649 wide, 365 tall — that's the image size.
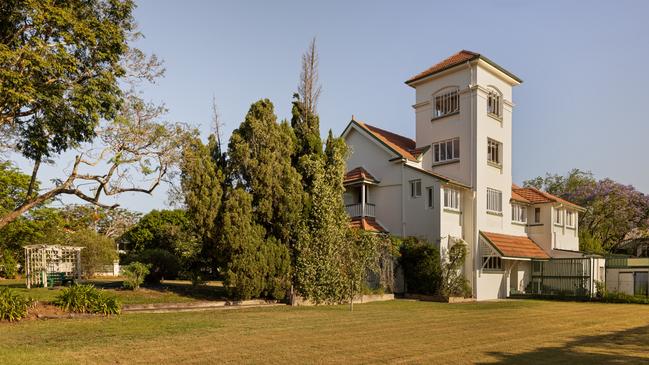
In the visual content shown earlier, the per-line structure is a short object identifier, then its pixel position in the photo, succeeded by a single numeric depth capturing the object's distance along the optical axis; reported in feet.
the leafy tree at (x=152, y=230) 153.39
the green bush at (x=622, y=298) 86.91
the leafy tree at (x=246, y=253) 63.41
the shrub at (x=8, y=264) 124.47
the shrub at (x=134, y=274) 65.51
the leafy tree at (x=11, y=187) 121.90
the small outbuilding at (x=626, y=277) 94.68
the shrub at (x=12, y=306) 45.47
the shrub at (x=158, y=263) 74.59
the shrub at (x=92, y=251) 106.73
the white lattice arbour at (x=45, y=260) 83.41
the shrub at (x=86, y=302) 50.70
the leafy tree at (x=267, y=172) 67.72
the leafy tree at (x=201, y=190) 63.93
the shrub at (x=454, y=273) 86.63
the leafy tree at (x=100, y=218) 175.52
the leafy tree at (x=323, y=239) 69.10
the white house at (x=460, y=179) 94.22
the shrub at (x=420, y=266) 87.25
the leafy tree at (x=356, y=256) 69.26
